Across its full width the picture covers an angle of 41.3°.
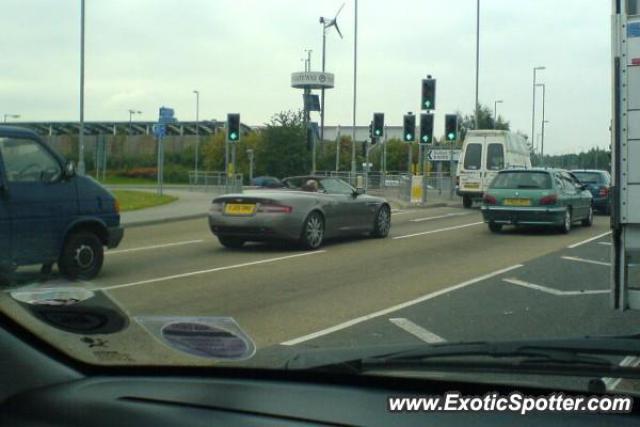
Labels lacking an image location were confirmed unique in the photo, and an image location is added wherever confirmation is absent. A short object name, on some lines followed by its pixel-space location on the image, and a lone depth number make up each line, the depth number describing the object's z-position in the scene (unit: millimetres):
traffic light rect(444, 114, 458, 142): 34875
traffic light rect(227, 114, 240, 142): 28188
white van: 31156
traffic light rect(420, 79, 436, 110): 31219
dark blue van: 8383
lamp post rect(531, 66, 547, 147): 46975
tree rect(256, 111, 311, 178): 41781
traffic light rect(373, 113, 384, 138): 37500
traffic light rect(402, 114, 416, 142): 33875
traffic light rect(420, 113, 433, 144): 32812
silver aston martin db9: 13422
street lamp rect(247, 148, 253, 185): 41131
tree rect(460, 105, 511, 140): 71994
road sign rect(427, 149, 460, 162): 40481
